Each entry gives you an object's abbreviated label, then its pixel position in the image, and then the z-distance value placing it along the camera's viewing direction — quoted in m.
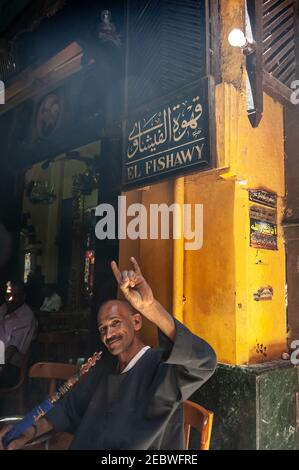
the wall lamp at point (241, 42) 2.96
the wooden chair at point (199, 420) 2.13
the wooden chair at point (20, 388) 4.48
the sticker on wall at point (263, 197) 3.19
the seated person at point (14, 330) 4.66
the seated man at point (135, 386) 1.89
